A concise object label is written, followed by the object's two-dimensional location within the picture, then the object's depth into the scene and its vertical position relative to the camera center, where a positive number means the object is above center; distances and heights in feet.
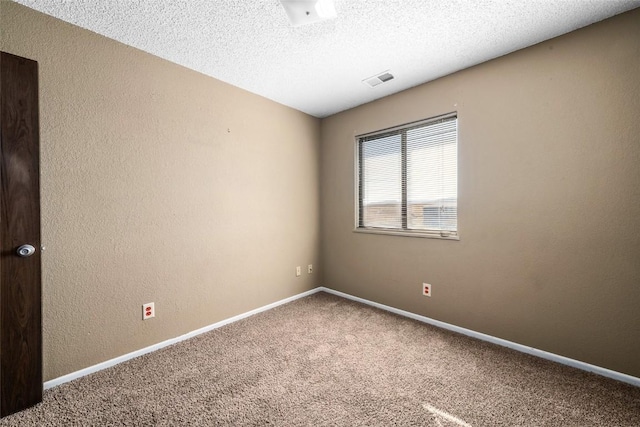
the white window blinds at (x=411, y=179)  8.30 +1.10
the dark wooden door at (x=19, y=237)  4.76 -0.52
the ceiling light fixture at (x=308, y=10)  4.95 +3.98
